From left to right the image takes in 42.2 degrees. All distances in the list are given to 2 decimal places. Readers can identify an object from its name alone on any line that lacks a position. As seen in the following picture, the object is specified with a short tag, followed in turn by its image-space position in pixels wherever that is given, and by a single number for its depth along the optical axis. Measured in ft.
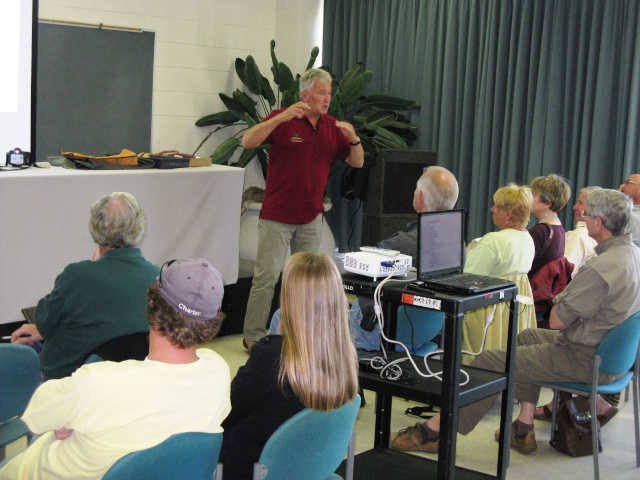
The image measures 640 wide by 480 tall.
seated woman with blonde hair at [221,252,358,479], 7.14
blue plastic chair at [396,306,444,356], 11.71
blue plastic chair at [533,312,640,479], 10.95
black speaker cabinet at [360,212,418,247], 20.38
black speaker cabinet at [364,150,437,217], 20.25
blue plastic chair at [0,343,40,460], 7.79
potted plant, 20.56
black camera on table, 14.19
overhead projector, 9.53
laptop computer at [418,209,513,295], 9.25
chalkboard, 19.52
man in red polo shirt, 15.52
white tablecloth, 13.53
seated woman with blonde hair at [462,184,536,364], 12.45
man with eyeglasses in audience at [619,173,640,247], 14.69
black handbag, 12.13
